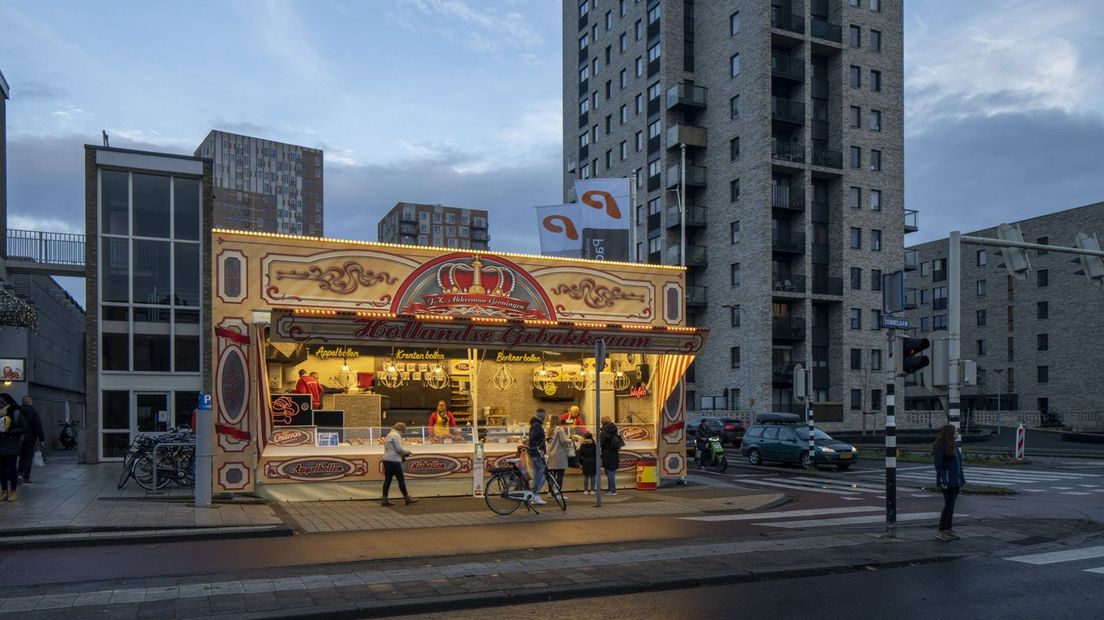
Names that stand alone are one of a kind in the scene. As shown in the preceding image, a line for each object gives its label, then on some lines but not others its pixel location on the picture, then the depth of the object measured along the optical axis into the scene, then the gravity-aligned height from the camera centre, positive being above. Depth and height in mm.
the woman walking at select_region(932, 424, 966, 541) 12406 -2000
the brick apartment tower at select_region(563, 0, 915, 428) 49750 +9194
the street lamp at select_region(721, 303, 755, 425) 48306 -1175
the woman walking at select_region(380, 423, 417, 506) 15891 -2240
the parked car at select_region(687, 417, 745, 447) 38625 -4255
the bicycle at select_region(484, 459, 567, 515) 15219 -2787
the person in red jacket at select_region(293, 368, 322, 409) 18172 -1122
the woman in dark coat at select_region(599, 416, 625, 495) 18328 -2429
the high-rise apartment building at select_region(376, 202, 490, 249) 136250 +18075
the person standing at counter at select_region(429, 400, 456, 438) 18391 -1954
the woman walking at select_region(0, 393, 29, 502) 14422 -1868
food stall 16922 -499
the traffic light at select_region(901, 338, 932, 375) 12547 -303
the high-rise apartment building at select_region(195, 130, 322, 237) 127312 +23440
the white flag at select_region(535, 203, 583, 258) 22734 +2809
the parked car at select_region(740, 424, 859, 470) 26578 -3583
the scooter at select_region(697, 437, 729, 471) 26062 -3682
